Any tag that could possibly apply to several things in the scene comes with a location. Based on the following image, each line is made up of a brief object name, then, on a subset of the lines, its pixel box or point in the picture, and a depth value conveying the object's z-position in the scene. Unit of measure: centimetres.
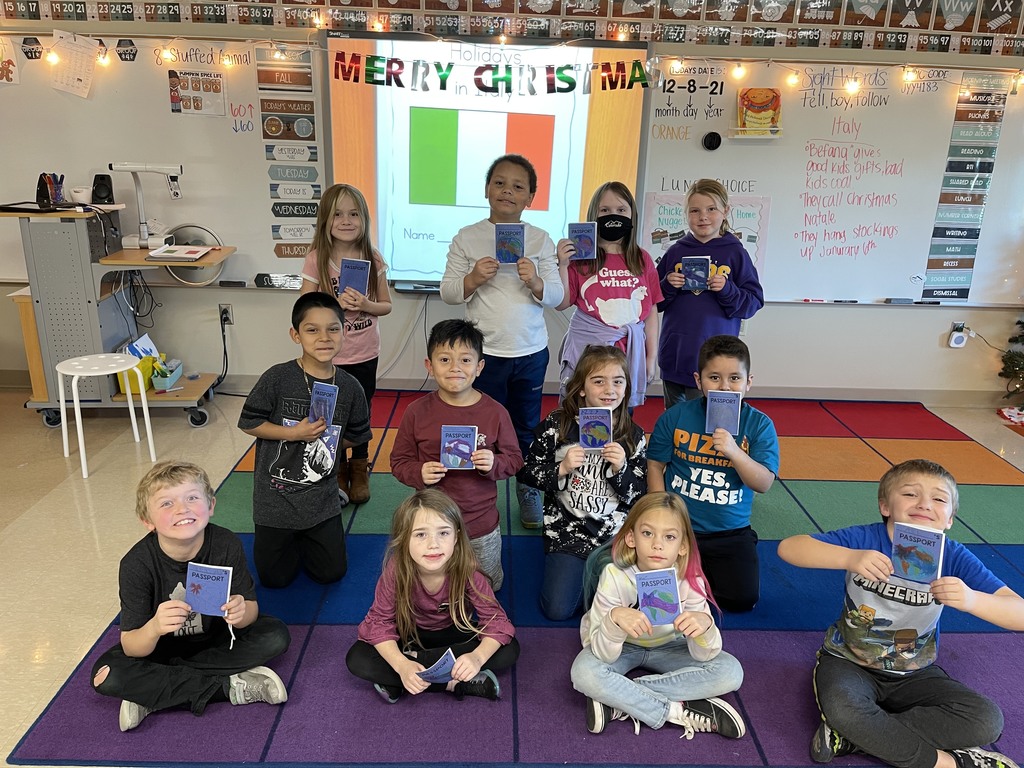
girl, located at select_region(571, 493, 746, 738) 218
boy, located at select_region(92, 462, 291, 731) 213
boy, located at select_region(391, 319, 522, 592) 268
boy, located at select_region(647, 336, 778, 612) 276
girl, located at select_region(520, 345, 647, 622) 271
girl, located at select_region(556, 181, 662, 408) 334
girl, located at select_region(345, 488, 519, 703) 220
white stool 371
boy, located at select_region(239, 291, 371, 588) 285
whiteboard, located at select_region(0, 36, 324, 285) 440
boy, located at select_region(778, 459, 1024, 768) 205
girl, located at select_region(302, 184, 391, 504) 328
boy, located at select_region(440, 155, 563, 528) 320
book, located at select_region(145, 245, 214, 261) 420
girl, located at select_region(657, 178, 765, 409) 338
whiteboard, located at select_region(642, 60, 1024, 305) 457
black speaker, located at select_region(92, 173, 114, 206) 440
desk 418
